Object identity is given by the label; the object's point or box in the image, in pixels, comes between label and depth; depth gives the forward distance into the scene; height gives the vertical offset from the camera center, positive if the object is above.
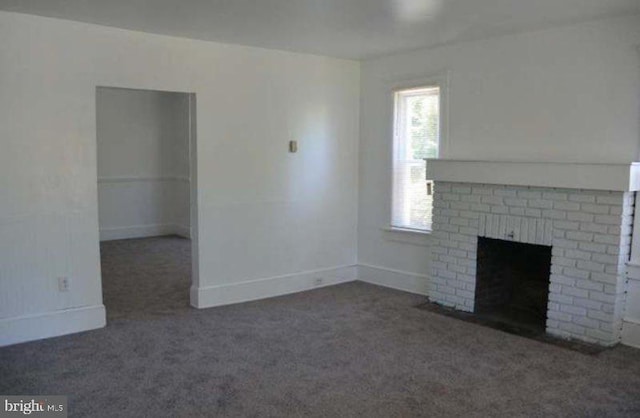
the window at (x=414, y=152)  5.48 +0.01
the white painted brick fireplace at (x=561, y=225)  4.10 -0.54
